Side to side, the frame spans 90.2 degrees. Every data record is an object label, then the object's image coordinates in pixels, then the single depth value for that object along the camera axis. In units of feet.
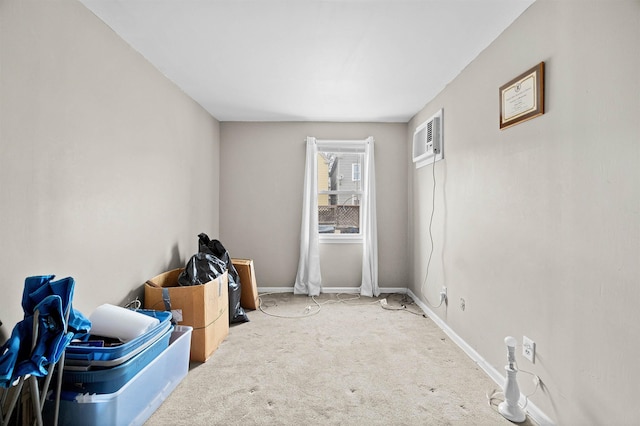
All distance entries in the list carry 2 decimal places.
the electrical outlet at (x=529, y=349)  6.01
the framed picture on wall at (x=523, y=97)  5.80
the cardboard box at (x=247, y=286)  12.07
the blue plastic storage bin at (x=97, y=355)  5.16
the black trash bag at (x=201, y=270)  9.02
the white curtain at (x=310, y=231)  14.14
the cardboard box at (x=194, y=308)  7.92
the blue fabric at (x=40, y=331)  3.97
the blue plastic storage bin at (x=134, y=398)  4.93
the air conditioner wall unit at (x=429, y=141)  10.60
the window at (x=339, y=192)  14.84
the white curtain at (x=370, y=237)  14.02
